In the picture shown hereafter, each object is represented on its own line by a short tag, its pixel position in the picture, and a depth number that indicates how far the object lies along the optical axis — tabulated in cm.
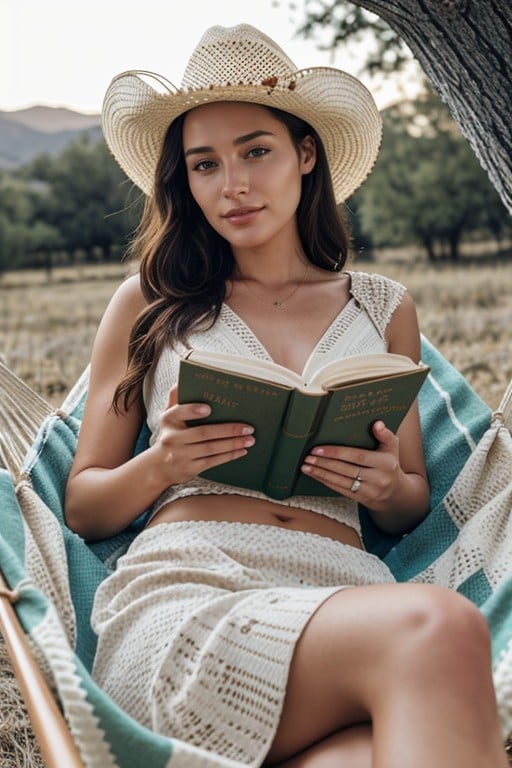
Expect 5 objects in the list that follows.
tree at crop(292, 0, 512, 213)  216
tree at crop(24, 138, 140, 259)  1401
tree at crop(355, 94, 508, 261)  1320
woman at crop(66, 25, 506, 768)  133
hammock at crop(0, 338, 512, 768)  125
